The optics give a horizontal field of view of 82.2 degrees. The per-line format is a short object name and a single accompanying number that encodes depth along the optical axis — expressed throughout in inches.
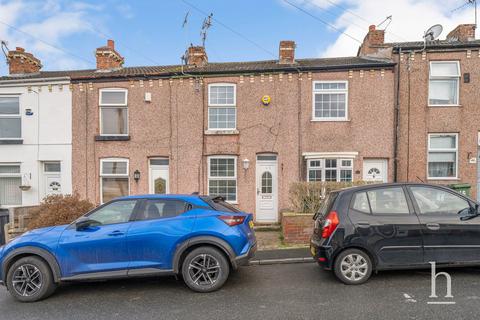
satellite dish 405.7
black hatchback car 175.3
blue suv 170.4
